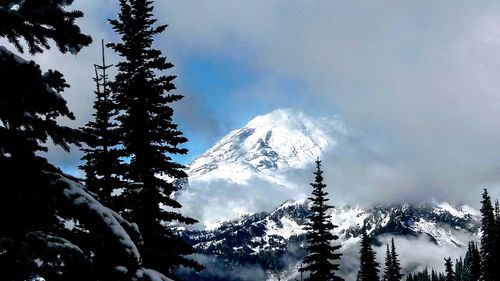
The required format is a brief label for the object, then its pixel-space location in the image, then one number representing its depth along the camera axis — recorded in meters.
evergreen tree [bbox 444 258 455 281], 82.24
